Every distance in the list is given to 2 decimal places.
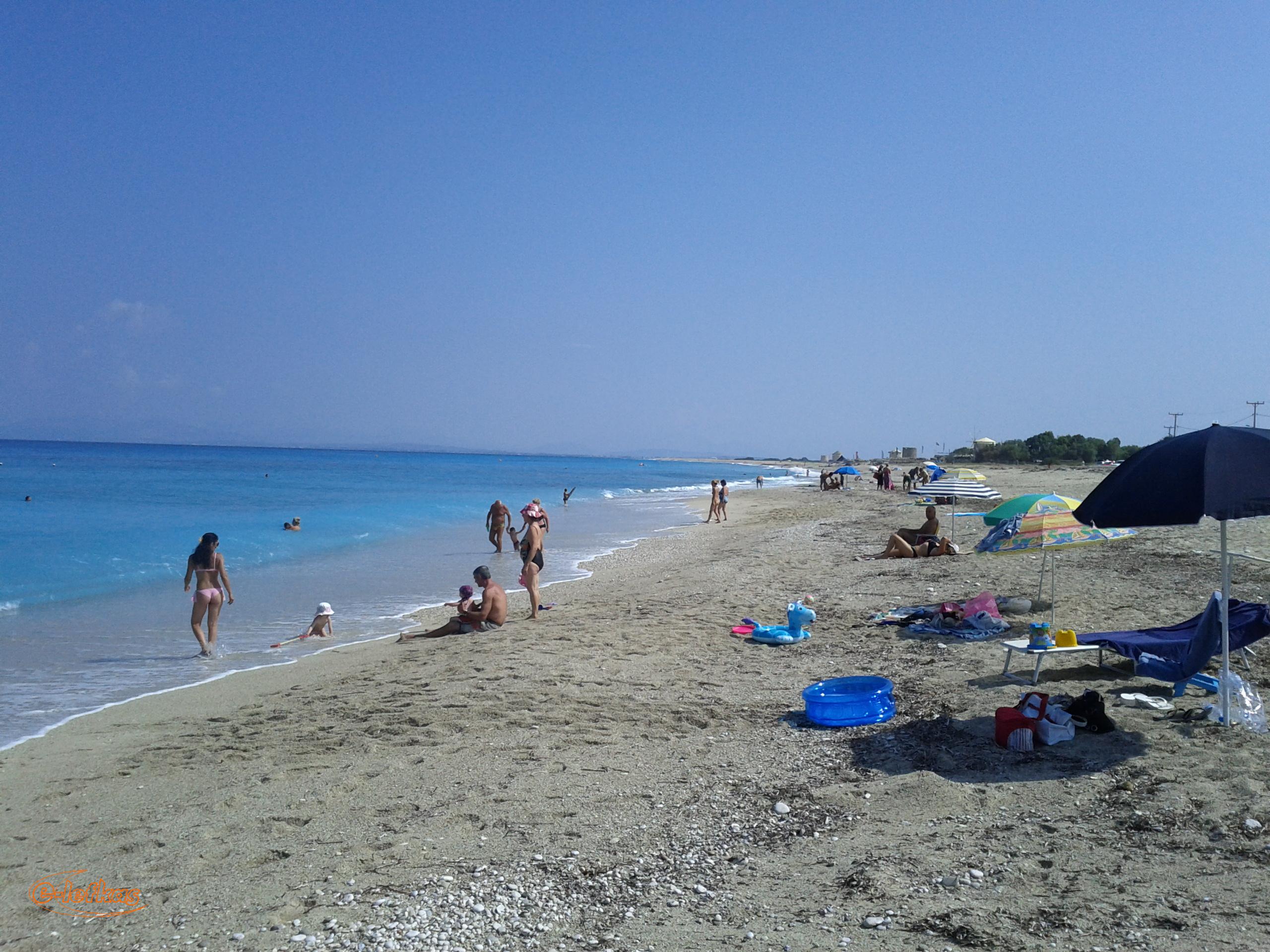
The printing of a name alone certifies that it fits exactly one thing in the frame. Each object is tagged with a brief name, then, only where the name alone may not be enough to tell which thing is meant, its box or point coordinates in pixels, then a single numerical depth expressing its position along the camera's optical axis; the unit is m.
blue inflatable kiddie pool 5.96
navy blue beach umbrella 4.65
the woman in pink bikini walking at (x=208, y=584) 9.70
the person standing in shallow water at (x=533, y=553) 10.69
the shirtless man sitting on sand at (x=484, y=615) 9.88
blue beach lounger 5.58
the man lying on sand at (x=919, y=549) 14.18
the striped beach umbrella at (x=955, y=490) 13.92
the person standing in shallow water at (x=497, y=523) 19.41
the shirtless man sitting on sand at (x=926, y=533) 14.80
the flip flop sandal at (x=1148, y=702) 5.65
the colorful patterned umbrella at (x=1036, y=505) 8.60
